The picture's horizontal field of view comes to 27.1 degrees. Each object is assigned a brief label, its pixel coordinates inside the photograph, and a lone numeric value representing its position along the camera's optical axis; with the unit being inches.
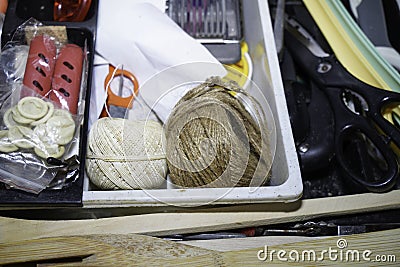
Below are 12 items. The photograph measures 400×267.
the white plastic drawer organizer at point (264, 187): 25.7
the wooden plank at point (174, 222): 26.3
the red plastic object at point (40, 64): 27.2
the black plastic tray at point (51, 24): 25.6
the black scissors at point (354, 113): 27.4
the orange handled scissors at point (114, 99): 29.7
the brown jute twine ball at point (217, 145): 26.4
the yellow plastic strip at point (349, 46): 29.5
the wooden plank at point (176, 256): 24.8
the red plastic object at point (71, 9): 29.6
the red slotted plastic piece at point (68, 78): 27.2
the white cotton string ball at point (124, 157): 26.7
